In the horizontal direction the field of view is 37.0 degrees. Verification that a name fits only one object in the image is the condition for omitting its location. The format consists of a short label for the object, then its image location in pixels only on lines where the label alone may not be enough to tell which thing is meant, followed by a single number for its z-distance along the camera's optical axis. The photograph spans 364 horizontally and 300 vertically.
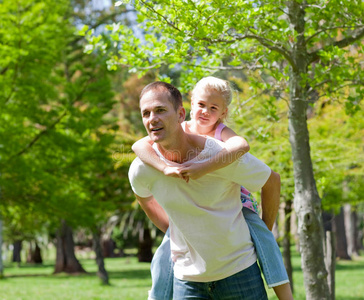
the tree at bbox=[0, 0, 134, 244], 9.41
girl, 2.24
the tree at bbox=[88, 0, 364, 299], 4.39
